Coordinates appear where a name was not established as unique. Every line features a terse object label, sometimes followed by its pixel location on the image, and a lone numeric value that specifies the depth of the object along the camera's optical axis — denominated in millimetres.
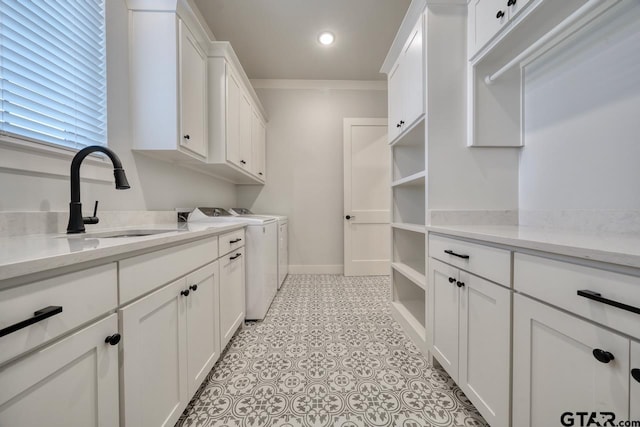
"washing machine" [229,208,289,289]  2760
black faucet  996
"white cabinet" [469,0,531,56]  1082
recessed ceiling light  2588
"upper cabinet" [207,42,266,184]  2023
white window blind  930
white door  3355
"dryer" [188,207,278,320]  1977
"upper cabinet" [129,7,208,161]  1534
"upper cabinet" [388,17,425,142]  1512
